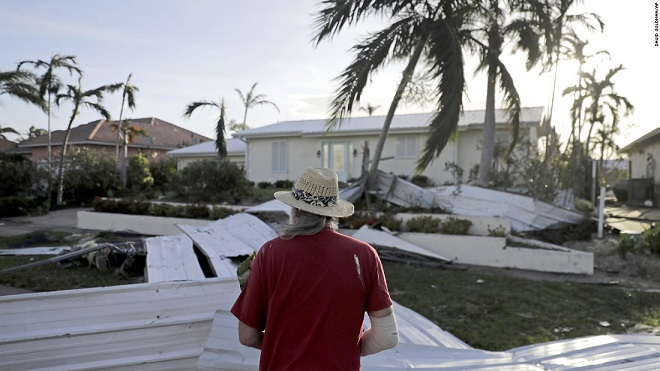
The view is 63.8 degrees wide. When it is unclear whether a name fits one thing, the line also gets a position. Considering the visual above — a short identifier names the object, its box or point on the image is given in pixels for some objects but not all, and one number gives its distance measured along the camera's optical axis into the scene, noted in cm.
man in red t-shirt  209
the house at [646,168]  2320
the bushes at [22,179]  1905
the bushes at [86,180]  2028
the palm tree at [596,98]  2564
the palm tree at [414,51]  1079
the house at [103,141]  3484
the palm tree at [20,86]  1970
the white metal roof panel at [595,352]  412
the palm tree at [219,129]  2127
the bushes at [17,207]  1717
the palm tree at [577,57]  2081
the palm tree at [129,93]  2228
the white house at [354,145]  1952
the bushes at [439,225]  1020
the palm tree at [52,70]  1986
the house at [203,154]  2708
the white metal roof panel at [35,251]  912
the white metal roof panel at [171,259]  599
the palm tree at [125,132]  2229
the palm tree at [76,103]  1978
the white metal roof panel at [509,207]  1125
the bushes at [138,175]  2180
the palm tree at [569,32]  1298
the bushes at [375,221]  1077
